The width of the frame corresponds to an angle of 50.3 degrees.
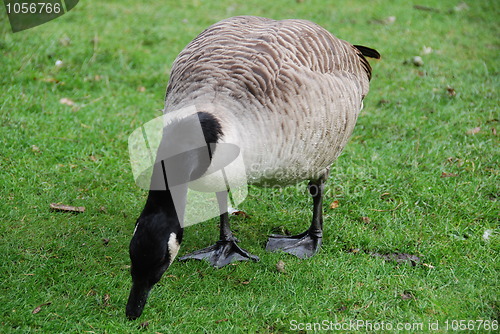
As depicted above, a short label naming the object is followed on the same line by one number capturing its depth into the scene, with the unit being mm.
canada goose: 2871
